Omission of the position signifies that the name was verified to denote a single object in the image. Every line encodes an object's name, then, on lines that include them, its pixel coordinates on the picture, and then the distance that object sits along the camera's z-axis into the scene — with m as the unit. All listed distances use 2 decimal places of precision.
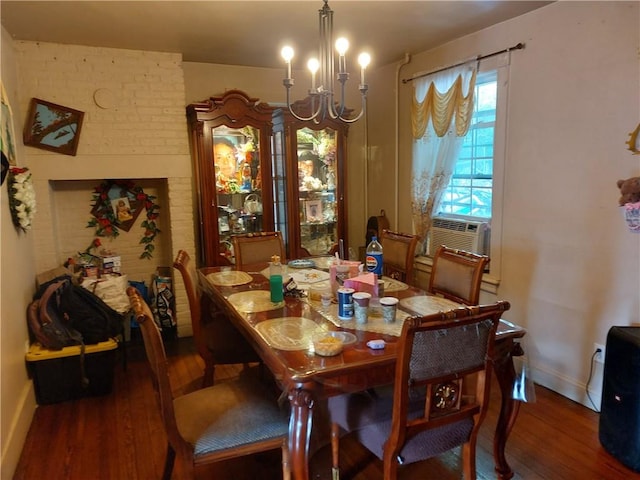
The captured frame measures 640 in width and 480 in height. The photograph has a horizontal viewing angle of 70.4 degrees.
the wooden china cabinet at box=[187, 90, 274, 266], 3.62
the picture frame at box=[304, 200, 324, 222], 4.13
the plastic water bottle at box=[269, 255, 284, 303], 2.13
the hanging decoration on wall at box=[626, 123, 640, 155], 2.24
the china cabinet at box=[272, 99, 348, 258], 3.96
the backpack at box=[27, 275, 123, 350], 2.71
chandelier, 2.06
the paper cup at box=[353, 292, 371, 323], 1.84
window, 3.14
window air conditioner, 3.24
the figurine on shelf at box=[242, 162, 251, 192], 3.87
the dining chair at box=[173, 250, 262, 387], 2.52
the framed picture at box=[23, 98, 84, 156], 3.16
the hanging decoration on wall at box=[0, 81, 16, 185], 2.24
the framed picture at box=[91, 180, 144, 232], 3.80
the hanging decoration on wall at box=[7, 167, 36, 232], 2.53
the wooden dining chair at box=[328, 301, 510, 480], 1.40
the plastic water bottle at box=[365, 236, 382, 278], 2.32
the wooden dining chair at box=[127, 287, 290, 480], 1.55
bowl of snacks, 1.55
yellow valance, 3.17
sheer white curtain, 3.21
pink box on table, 2.06
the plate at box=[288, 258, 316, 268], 2.90
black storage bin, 2.67
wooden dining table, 1.47
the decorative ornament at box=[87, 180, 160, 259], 3.79
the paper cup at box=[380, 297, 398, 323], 1.83
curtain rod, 2.80
